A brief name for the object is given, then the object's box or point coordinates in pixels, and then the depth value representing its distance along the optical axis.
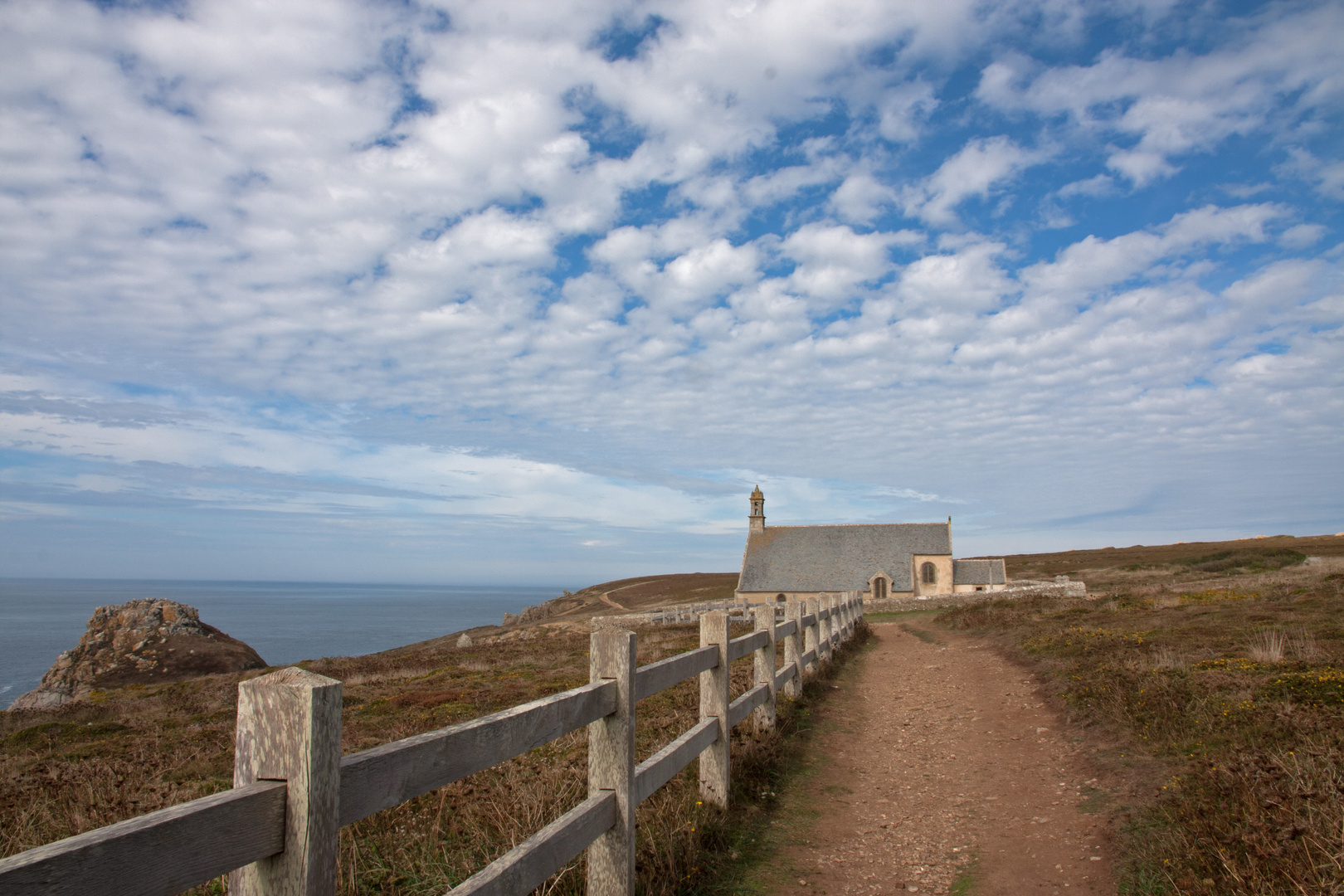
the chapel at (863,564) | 53.84
